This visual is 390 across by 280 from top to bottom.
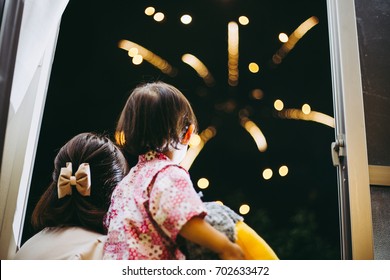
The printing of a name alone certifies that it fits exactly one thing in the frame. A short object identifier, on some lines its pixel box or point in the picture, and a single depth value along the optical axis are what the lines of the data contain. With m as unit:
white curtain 1.40
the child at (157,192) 1.25
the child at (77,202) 1.32
